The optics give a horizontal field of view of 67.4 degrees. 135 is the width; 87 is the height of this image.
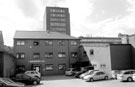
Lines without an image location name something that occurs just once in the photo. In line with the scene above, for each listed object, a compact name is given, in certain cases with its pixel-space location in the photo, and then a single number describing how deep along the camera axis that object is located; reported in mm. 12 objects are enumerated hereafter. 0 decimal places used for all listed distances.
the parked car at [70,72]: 19766
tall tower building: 59002
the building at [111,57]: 16860
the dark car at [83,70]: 17816
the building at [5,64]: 12615
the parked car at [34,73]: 16281
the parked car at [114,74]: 15226
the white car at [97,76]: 14061
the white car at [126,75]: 13025
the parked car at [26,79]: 12704
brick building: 22366
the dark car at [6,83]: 8469
